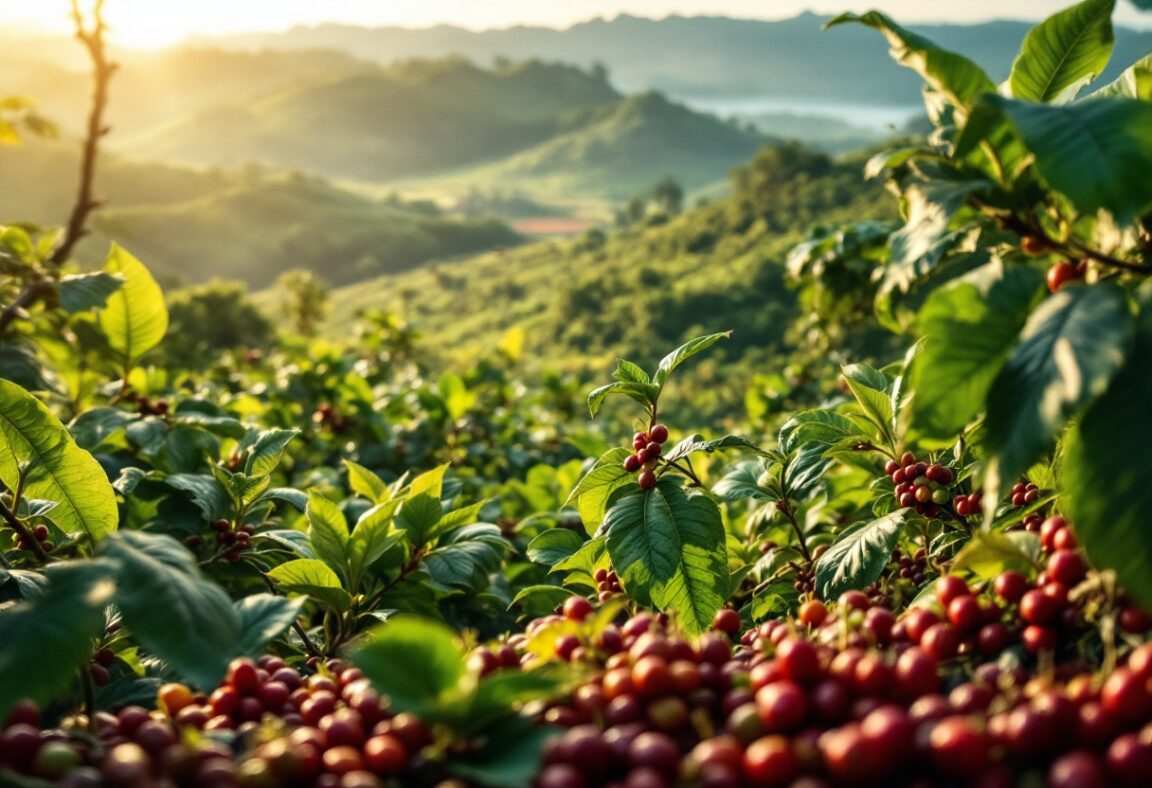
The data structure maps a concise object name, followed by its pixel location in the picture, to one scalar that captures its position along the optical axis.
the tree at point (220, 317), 18.78
